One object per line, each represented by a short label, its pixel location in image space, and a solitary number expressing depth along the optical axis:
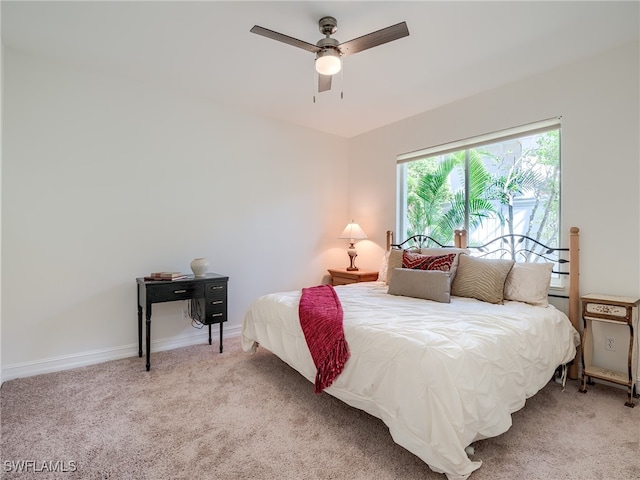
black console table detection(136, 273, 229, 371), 2.84
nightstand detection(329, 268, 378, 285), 4.11
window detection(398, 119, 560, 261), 3.08
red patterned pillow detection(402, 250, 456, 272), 2.98
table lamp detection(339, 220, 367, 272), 4.39
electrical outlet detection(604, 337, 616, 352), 2.57
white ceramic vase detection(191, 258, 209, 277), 3.15
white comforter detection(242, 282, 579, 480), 1.47
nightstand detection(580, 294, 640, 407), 2.29
